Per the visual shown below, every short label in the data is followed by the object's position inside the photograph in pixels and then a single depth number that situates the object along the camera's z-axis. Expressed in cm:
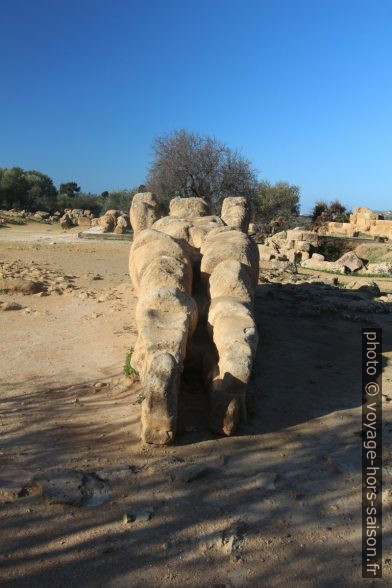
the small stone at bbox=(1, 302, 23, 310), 787
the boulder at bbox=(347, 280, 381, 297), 1125
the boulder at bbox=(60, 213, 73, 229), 2427
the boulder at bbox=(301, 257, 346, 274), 1493
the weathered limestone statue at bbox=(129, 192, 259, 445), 358
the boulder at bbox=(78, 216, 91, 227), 2532
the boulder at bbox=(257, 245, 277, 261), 1534
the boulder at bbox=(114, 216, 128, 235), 2073
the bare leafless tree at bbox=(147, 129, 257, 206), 2214
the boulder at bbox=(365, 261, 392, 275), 1509
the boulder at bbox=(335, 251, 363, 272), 1536
